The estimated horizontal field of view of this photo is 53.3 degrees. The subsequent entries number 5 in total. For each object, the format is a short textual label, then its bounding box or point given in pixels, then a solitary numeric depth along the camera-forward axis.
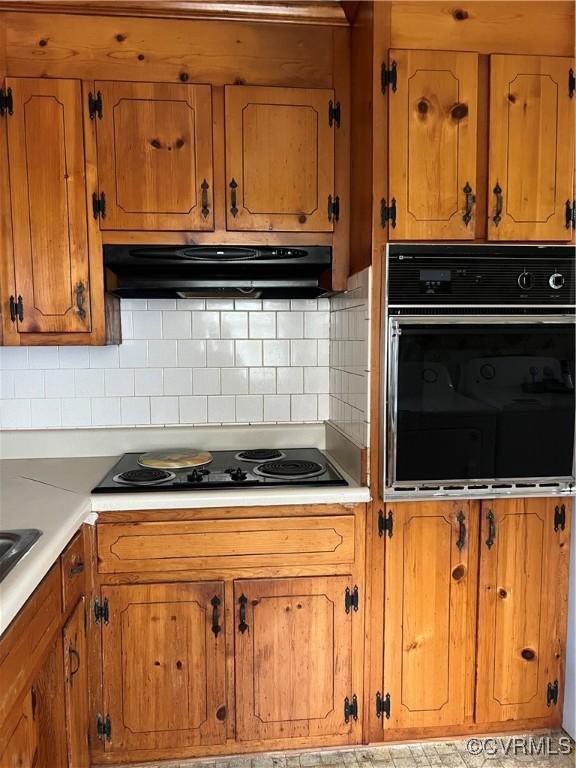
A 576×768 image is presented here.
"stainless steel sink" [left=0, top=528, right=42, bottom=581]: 1.31
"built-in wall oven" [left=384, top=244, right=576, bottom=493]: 1.89
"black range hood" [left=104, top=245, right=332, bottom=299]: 2.12
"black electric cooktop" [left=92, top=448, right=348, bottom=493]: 1.95
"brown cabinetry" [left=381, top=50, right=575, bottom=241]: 1.88
